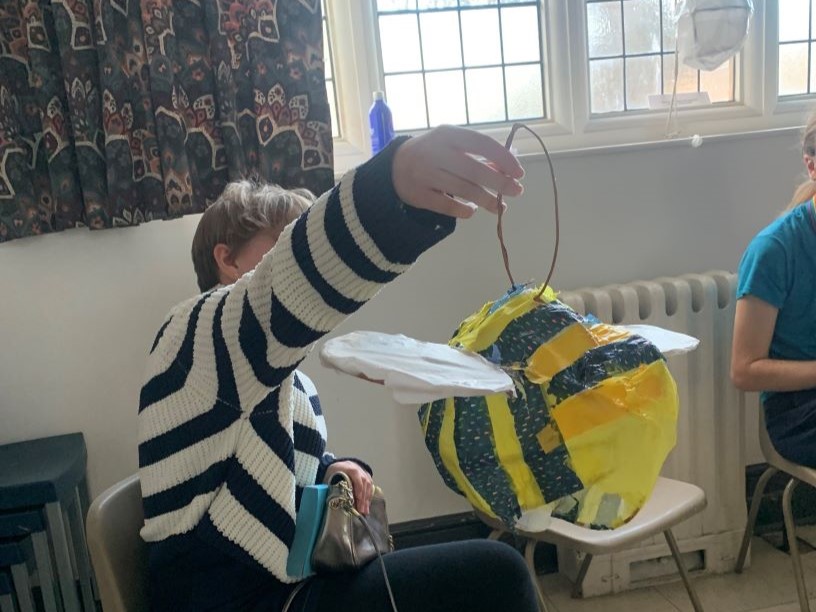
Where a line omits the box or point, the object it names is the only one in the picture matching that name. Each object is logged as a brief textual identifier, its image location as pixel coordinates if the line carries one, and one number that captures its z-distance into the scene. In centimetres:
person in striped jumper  71
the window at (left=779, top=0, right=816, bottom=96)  228
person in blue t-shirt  165
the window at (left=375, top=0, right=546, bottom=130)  209
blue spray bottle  184
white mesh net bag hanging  194
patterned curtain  162
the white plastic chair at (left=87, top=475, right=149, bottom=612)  101
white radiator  189
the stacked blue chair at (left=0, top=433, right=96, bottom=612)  142
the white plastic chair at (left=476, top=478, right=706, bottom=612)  140
